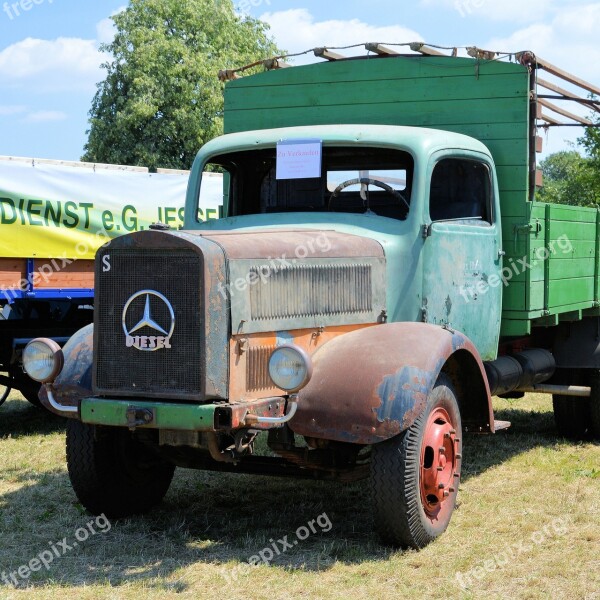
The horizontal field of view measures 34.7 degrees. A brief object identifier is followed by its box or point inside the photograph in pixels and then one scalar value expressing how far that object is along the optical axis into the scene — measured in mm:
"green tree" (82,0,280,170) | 30625
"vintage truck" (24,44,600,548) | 4566
